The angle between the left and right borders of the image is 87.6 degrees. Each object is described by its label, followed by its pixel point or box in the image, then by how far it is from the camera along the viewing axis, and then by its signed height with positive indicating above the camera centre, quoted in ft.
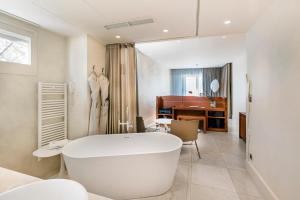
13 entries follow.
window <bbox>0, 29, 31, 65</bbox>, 6.75 +2.35
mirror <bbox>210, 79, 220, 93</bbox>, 26.78 +2.42
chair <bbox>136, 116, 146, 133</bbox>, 11.67 -1.93
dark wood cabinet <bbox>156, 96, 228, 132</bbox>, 16.81 -1.07
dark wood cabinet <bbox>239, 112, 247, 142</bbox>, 13.10 -2.30
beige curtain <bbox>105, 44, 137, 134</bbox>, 10.65 +0.83
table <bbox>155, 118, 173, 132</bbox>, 14.56 -2.16
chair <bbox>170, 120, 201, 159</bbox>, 11.06 -2.18
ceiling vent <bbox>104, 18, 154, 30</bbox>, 7.45 +3.76
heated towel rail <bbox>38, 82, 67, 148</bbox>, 7.89 -0.72
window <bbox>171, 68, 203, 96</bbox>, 28.68 +3.25
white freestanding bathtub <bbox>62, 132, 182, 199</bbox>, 6.45 -3.10
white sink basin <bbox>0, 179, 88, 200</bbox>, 2.84 -1.72
